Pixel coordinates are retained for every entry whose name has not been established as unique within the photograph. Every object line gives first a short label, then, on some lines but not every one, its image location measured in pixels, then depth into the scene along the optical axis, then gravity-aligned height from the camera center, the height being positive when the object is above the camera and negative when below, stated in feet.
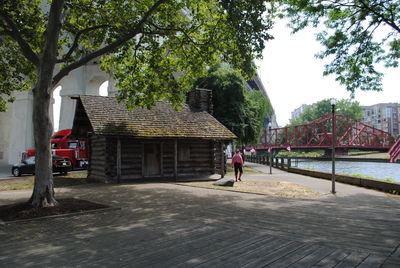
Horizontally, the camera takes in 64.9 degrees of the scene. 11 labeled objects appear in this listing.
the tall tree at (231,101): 99.81 +13.66
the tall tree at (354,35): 43.45 +16.05
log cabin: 56.29 +0.73
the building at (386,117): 474.49 +41.35
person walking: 58.44 -3.47
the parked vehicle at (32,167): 69.77 -5.05
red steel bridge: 251.39 +4.07
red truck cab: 84.02 -1.34
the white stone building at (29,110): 110.22 +12.72
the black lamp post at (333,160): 43.18 -2.40
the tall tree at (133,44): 28.84 +12.75
